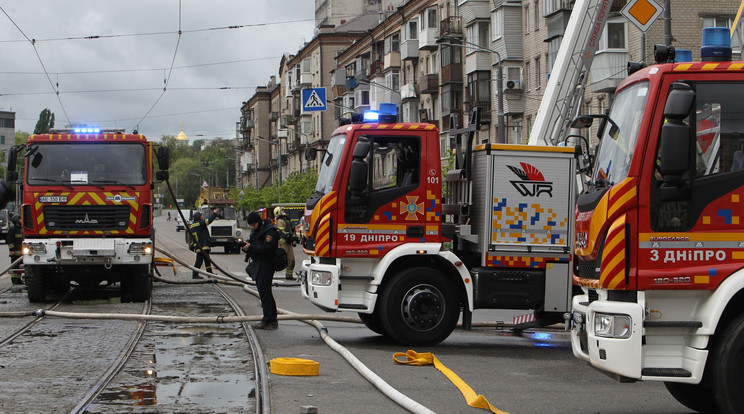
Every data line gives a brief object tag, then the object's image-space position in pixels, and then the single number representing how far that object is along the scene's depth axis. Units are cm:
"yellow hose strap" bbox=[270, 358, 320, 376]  1015
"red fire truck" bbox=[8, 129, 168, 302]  1798
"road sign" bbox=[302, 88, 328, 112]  3519
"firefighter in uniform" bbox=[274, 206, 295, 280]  2492
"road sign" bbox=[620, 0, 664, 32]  1551
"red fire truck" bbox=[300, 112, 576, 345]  1268
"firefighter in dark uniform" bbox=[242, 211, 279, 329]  1416
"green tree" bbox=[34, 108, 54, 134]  10961
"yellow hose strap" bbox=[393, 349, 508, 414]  842
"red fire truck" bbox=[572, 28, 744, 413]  738
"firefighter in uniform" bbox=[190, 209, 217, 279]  2587
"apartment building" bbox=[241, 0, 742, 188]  3716
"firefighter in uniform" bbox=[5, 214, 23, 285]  2428
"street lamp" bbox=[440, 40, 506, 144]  3298
